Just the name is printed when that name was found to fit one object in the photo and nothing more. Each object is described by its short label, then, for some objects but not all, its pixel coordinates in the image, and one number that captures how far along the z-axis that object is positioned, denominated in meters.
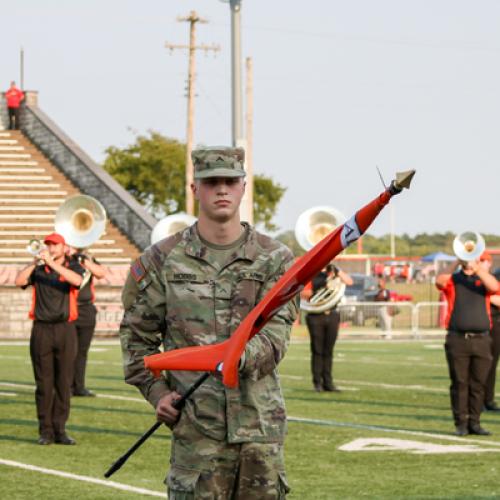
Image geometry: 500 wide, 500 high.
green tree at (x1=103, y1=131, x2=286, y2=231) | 72.50
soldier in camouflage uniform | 5.30
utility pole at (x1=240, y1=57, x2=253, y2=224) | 52.86
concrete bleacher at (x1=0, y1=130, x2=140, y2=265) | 38.03
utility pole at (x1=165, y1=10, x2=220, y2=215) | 53.97
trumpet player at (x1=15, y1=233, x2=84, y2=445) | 12.88
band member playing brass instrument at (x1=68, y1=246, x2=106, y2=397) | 17.64
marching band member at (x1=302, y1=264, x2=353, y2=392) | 18.98
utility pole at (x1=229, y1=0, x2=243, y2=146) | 26.77
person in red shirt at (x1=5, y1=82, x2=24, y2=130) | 45.78
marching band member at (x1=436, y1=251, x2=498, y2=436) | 13.55
